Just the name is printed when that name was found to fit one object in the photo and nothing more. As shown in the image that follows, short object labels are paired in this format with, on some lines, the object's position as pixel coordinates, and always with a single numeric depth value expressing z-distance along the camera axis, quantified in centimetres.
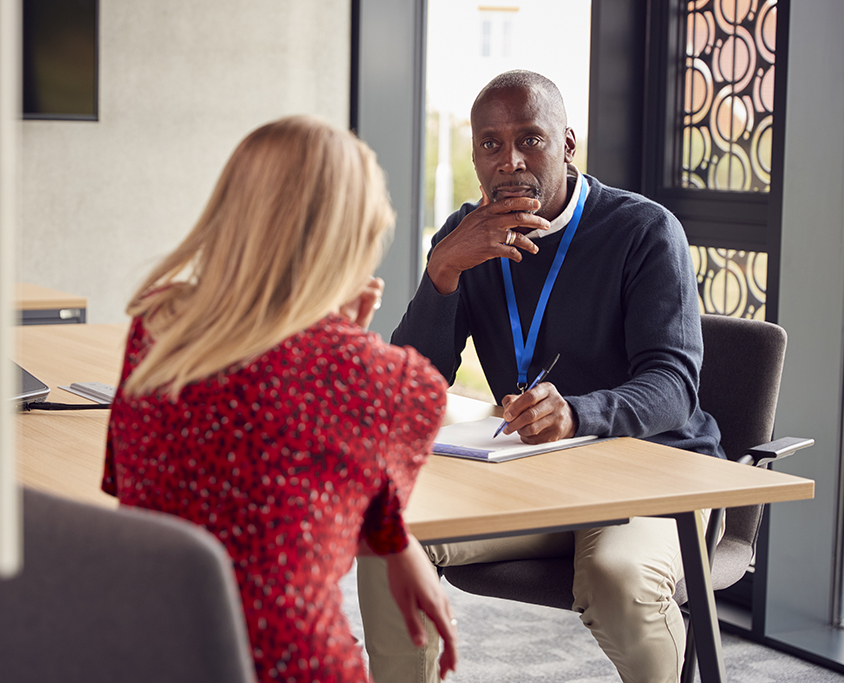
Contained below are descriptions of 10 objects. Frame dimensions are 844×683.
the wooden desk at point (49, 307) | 389
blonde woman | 200
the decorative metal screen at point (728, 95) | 347
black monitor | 440
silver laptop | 274
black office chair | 277
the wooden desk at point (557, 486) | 232
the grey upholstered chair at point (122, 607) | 140
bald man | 261
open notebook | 251
